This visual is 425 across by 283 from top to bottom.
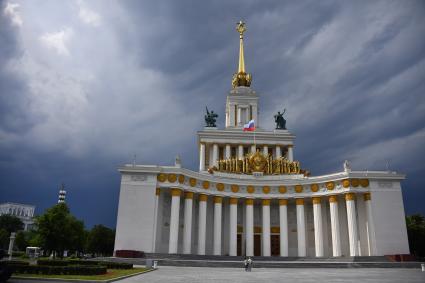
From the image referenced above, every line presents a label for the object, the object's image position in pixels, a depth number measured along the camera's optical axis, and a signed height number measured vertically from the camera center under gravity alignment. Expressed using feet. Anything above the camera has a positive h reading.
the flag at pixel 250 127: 154.28 +50.30
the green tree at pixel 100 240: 184.65 -2.83
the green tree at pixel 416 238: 148.05 +1.96
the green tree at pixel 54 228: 103.50 +1.75
